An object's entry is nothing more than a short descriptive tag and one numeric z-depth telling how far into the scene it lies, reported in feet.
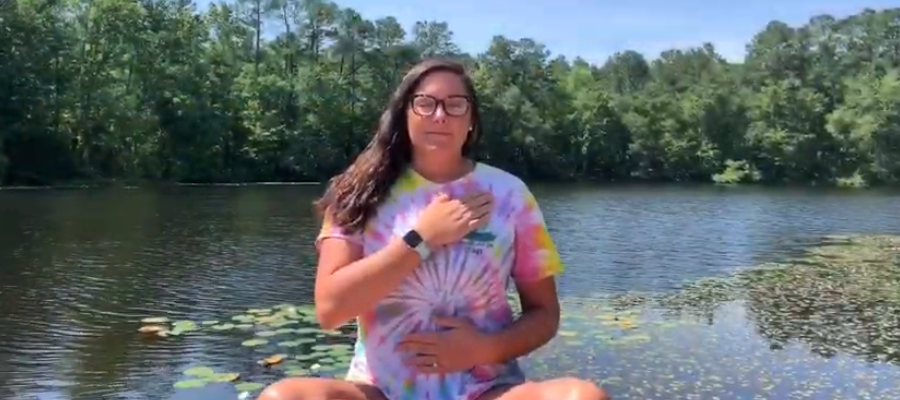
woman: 9.06
